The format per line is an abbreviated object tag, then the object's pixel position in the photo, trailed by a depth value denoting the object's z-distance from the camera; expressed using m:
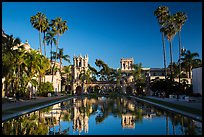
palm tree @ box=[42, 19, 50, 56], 40.04
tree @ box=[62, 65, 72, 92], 60.41
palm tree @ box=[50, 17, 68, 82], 44.83
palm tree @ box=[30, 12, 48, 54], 38.91
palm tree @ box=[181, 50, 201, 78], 44.11
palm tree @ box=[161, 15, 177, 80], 34.88
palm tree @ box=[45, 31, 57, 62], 44.83
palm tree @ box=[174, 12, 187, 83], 34.18
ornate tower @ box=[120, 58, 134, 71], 85.26
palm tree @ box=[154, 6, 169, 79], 35.60
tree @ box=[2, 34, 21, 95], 23.13
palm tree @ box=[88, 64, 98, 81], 69.15
